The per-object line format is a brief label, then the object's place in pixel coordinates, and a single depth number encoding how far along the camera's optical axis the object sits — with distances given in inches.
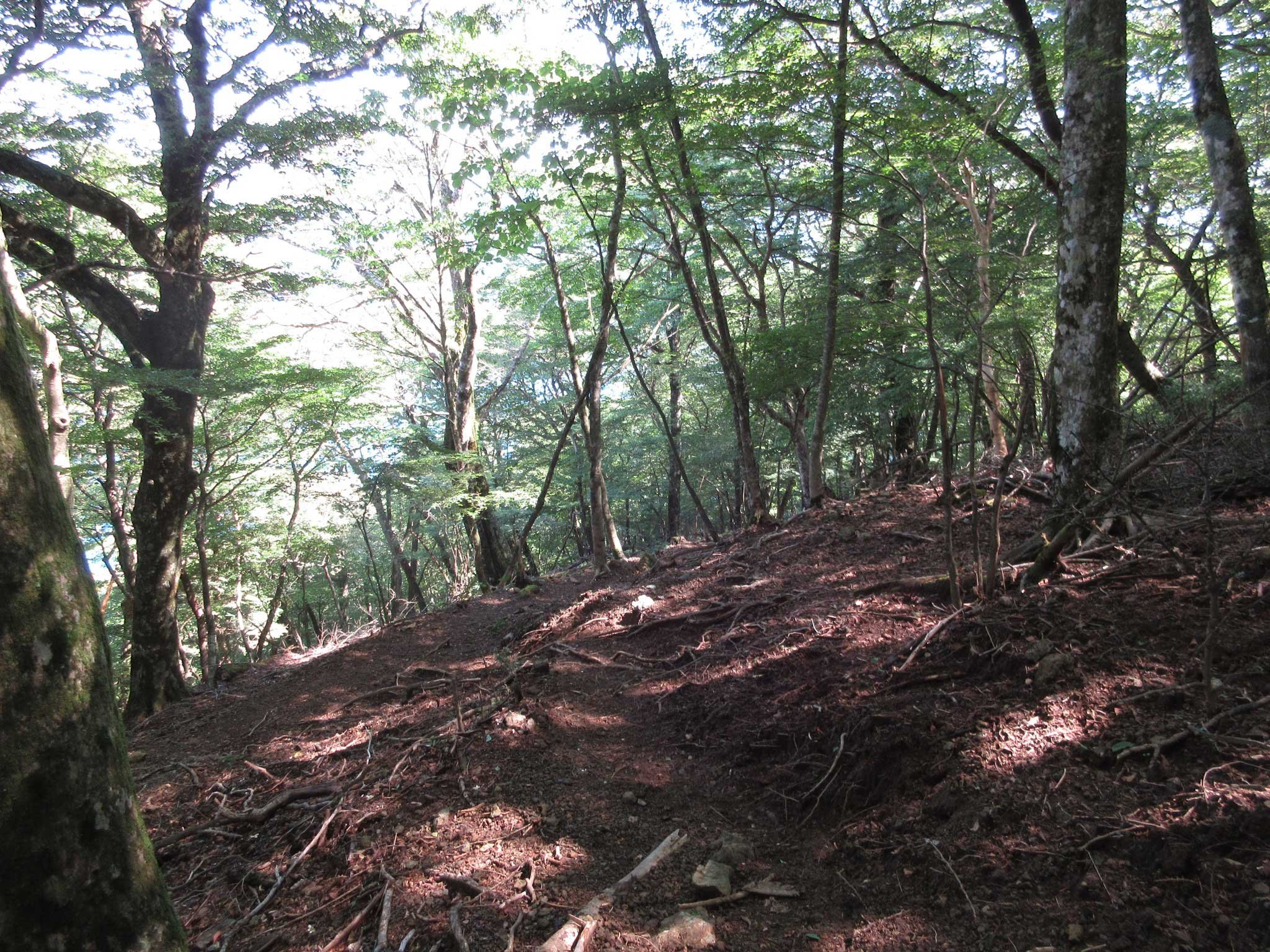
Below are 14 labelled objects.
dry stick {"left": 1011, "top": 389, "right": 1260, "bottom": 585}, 104.3
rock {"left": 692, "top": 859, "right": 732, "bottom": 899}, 98.9
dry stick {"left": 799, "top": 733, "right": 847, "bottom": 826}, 116.8
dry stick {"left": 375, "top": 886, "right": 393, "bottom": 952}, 93.9
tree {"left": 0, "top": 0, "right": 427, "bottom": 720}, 293.3
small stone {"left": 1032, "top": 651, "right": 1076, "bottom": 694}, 117.7
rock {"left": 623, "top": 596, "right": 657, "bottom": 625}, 243.3
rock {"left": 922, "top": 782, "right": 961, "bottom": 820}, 101.7
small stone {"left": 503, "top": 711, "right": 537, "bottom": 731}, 158.7
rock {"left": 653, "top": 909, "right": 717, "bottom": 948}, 88.7
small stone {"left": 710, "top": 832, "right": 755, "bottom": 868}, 106.9
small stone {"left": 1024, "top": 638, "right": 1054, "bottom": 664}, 123.4
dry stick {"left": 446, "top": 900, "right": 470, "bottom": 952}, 90.7
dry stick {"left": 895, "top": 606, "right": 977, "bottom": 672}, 141.9
